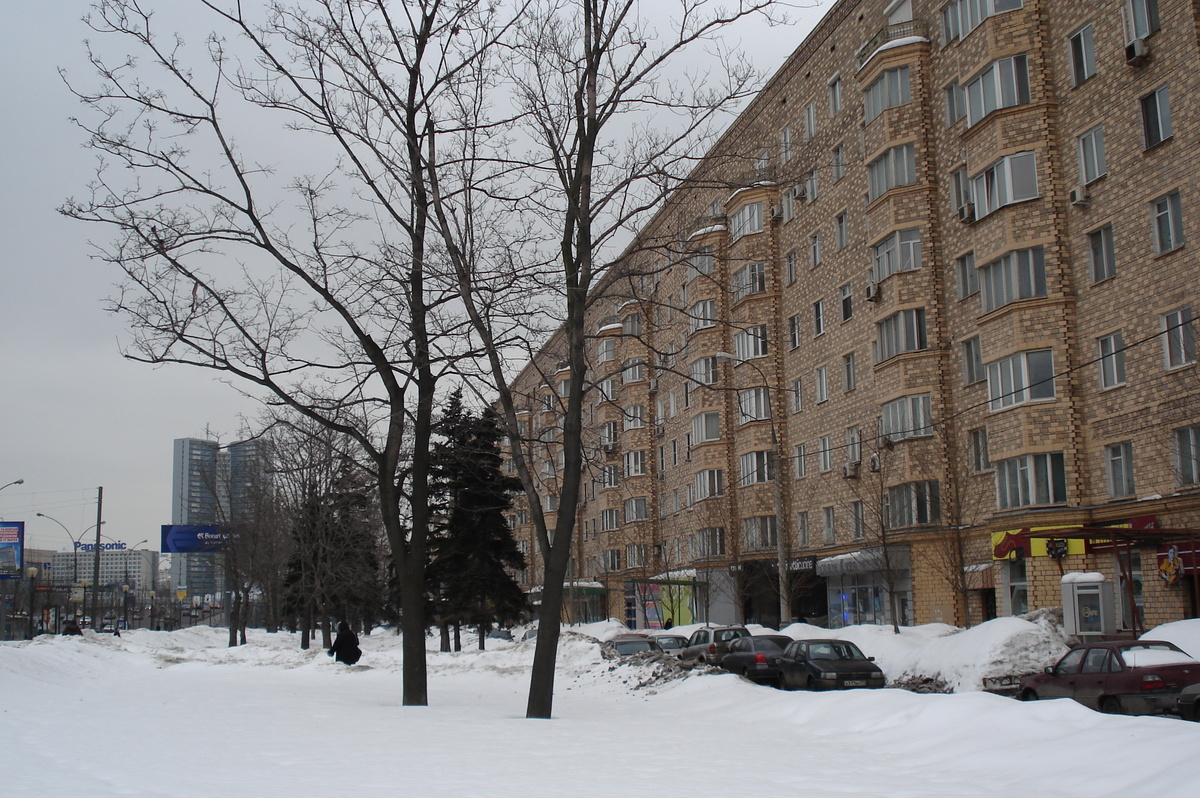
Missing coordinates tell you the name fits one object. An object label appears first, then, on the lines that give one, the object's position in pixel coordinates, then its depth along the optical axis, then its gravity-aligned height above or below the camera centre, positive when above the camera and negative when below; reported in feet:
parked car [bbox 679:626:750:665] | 102.94 -7.65
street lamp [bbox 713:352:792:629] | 113.48 -0.30
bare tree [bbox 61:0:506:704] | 52.19 +14.31
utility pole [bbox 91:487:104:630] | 197.88 +12.48
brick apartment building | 80.89 +22.01
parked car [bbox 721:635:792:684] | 86.07 -7.65
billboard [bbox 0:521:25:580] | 231.50 +10.27
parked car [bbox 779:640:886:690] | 74.54 -7.43
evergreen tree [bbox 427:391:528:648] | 142.61 +0.86
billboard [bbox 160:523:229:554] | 225.35 +8.97
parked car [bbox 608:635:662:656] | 99.14 -7.22
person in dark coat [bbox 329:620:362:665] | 77.20 -5.19
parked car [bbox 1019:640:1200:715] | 49.11 -5.89
